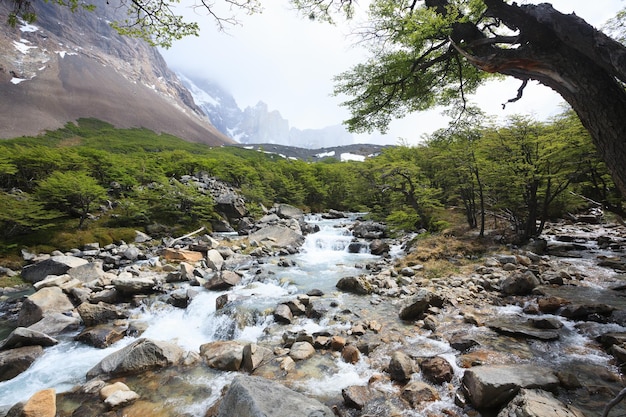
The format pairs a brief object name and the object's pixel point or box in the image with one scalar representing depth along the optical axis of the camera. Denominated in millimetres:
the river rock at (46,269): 10492
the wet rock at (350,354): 5328
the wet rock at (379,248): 15016
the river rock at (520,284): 7703
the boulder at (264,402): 3371
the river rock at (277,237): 16719
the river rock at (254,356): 5343
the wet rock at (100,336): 6535
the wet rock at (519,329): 5465
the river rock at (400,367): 4562
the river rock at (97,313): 7312
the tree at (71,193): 14203
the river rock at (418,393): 4078
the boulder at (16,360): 5355
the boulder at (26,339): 6094
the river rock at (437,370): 4371
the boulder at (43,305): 7438
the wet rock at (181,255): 13250
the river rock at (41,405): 4062
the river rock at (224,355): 5387
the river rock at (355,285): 9008
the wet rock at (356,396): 4164
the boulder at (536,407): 3152
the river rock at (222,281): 9766
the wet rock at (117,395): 4419
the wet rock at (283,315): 7238
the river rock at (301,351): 5576
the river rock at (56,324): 6879
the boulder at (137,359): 5225
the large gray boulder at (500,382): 3740
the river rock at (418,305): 6809
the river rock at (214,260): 12352
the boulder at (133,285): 8957
